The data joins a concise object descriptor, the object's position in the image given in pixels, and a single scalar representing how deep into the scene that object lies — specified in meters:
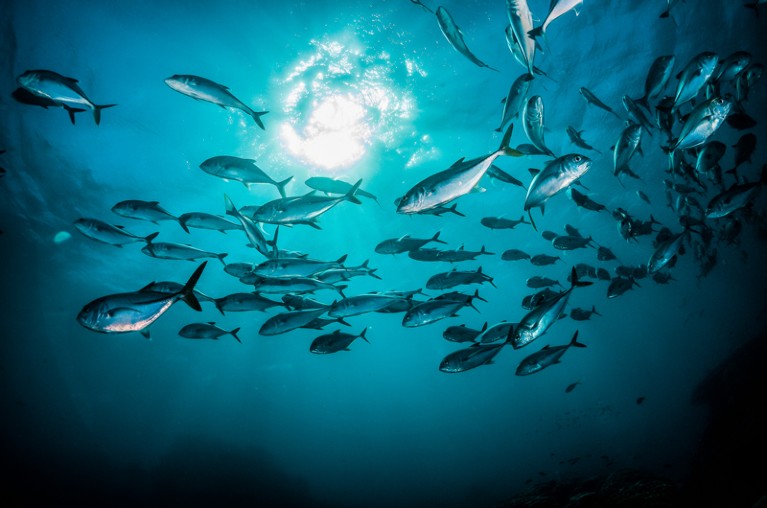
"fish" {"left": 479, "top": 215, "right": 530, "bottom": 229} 6.06
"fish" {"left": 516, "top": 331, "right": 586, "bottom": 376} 4.20
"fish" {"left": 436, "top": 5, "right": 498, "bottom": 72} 3.25
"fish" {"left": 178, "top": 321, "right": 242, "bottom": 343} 5.13
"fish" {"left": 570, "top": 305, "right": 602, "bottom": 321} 7.32
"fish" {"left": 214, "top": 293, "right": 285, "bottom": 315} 4.87
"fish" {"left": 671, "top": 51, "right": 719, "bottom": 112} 3.53
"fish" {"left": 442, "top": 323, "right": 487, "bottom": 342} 4.87
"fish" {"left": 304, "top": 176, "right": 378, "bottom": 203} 5.33
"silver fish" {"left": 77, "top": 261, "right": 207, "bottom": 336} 2.60
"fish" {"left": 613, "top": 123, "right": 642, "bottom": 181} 3.93
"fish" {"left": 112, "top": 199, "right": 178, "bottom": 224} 4.63
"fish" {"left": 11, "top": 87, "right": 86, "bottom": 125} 3.96
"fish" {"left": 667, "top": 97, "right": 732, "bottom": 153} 3.41
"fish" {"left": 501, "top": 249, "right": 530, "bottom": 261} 6.93
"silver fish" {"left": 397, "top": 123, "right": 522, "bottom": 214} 2.59
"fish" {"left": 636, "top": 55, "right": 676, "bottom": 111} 3.87
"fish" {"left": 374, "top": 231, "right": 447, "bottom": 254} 4.97
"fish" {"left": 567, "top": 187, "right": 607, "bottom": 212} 5.46
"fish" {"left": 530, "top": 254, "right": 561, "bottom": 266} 7.27
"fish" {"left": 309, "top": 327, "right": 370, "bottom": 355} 4.83
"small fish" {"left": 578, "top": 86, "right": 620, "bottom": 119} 4.66
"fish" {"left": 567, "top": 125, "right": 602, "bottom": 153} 5.09
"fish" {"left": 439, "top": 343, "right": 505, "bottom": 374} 4.11
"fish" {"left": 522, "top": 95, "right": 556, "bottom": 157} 3.42
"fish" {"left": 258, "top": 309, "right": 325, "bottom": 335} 4.70
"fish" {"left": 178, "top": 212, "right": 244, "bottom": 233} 4.83
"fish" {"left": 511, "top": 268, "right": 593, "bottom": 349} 3.37
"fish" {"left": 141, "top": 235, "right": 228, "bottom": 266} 4.83
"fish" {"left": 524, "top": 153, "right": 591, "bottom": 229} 2.89
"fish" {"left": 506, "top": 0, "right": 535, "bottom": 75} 2.65
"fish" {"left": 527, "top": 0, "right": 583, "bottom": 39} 2.74
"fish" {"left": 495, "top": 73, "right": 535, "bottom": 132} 3.63
